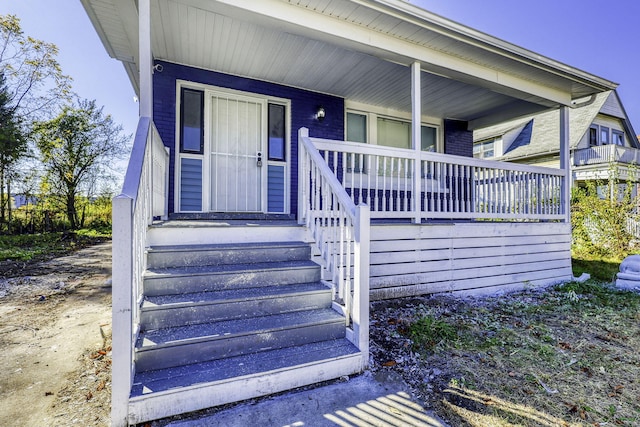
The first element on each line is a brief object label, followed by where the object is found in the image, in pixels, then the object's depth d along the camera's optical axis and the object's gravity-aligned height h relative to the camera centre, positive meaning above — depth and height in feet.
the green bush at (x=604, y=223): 25.71 -0.77
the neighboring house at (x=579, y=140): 44.96 +12.15
